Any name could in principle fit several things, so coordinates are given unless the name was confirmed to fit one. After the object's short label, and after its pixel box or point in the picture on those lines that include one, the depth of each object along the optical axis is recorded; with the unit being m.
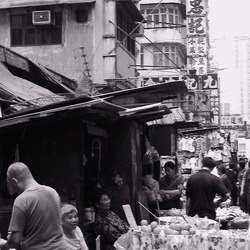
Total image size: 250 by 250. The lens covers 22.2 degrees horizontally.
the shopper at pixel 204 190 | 11.34
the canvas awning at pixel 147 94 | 11.83
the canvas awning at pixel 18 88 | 13.12
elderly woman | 7.68
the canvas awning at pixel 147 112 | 10.32
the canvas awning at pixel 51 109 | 8.84
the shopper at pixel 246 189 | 15.23
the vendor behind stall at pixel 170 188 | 14.01
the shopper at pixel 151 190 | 12.67
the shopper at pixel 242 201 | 15.83
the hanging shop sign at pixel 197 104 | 31.62
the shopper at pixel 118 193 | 11.43
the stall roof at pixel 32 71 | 14.98
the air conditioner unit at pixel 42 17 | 22.48
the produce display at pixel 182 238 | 8.26
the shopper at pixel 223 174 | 17.38
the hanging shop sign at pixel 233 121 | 62.14
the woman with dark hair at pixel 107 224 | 10.27
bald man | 6.06
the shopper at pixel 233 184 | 20.88
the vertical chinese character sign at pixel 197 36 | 28.81
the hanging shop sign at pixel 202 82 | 28.72
